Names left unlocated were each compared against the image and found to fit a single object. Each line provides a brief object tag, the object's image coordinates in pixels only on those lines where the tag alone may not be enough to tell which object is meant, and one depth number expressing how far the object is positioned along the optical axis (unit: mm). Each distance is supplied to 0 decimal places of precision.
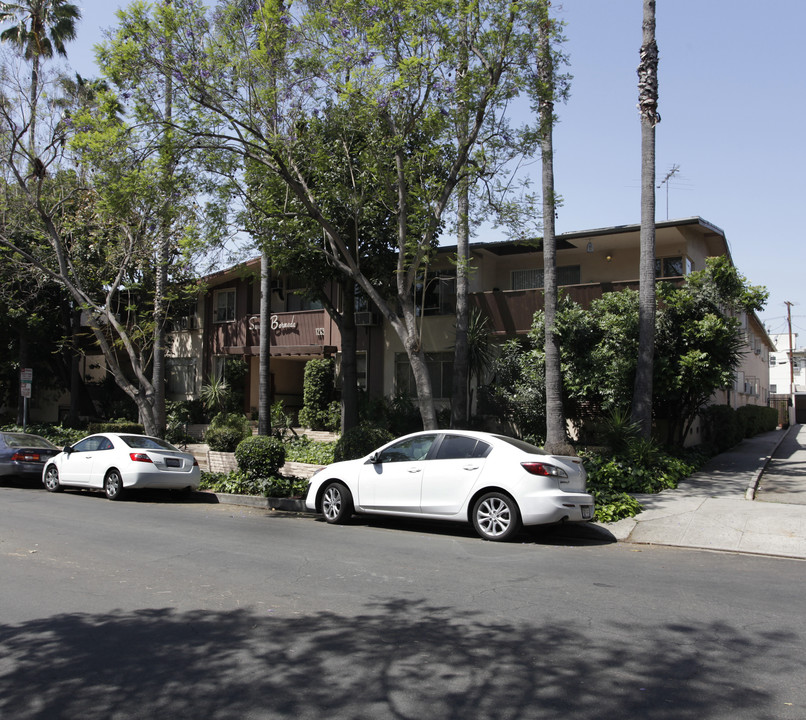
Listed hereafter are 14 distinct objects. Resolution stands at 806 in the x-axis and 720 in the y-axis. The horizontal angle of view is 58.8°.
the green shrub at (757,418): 25219
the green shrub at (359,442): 14789
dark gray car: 16922
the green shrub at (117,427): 23766
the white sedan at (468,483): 9398
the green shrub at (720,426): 20031
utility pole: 47778
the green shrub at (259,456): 14602
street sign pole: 22922
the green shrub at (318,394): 23516
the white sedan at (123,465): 14352
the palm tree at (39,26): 21703
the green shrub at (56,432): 24408
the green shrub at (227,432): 21406
